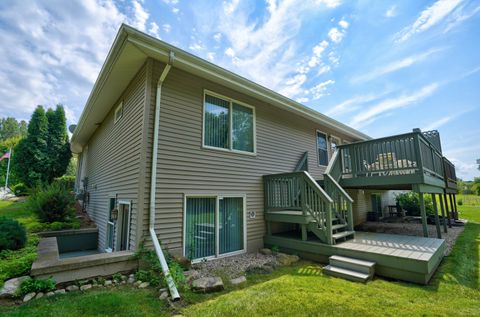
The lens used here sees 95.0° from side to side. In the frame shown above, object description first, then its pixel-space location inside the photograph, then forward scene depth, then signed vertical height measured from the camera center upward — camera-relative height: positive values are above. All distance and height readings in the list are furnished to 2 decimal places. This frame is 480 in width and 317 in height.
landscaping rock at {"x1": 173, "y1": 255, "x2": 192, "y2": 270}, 4.34 -1.38
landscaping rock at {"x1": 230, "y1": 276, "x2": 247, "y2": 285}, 3.90 -1.60
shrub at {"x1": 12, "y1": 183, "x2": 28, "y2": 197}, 16.66 +0.25
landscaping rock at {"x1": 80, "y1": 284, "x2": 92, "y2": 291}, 3.50 -1.51
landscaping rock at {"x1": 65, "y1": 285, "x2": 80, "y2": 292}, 3.43 -1.48
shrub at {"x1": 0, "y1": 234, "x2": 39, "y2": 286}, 3.27 -1.09
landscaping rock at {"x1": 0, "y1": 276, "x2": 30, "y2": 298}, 2.94 -1.28
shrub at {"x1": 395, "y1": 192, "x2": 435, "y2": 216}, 14.37 -0.90
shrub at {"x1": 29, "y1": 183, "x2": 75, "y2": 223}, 7.42 -0.39
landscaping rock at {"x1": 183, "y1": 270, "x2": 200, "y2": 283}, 3.88 -1.54
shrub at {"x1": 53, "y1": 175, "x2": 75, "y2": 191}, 16.62 +1.04
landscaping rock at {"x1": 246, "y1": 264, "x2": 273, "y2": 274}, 4.57 -1.65
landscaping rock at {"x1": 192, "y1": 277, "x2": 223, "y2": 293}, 3.53 -1.52
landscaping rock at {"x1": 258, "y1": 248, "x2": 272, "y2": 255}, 5.94 -1.65
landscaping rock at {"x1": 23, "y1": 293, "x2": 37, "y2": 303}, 2.99 -1.42
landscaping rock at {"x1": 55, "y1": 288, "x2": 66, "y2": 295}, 3.28 -1.48
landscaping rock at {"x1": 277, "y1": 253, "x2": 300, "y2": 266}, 5.14 -1.64
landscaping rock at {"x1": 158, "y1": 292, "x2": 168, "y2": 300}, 3.26 -1.55
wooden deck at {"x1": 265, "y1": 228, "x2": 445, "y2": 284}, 4.00 -1.31
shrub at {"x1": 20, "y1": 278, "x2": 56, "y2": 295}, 3.09 -1.32
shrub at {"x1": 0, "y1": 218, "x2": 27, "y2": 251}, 4.11 -0.80
